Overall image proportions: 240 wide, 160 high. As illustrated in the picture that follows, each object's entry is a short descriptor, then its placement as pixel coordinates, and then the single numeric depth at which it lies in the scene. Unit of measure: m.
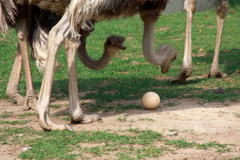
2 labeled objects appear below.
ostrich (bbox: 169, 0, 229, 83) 15.48
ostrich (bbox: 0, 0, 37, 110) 11.45
